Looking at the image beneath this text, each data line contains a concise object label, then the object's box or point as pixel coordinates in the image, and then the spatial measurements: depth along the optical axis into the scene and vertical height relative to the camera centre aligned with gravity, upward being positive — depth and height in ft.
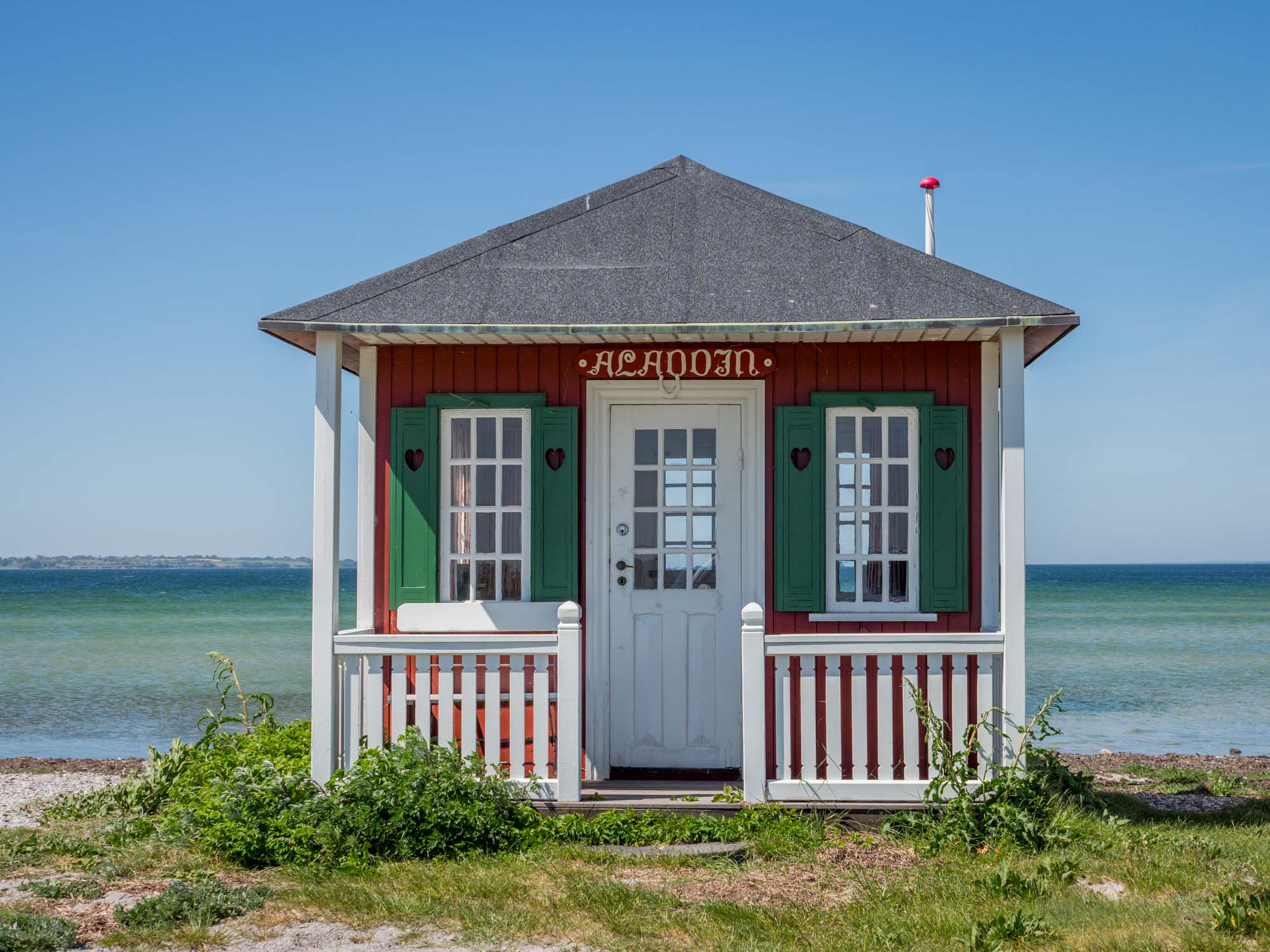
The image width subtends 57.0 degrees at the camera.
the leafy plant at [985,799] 20.16 -5.22
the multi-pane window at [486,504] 24.77 +0.04
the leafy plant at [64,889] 18.48 -6.14
